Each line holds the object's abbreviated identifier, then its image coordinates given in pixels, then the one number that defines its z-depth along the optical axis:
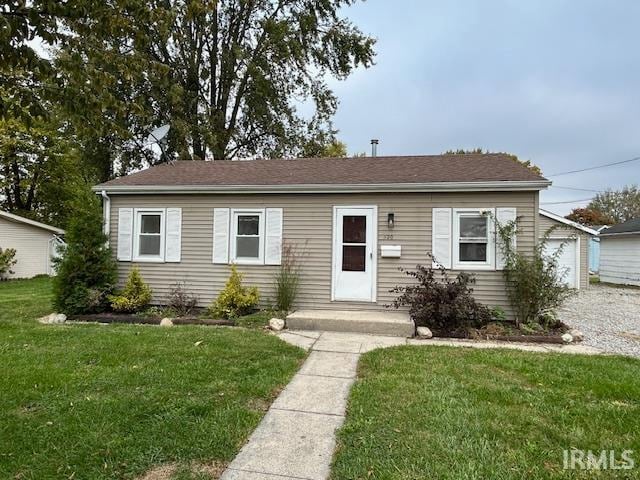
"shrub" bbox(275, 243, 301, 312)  7.50
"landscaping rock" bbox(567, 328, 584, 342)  5.99
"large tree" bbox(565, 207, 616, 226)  33.51
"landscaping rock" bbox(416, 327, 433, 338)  6.11
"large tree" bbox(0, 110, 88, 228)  20.09
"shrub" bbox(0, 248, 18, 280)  14.81
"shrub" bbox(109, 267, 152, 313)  7.50
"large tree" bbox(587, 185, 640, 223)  34.81
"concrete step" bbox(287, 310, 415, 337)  6.21
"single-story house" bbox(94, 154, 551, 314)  7.12
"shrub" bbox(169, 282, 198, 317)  7.78
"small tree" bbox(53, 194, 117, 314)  7.36
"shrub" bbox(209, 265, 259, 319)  7.28
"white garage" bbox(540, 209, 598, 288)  13.52
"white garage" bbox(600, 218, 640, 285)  15.59
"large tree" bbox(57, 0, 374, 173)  15.92
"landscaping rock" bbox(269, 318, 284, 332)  6.42
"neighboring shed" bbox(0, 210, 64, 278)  15.51
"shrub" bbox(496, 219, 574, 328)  6.54
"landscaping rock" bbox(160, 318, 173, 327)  6.73
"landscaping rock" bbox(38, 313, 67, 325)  7.03
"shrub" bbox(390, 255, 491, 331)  6.28
